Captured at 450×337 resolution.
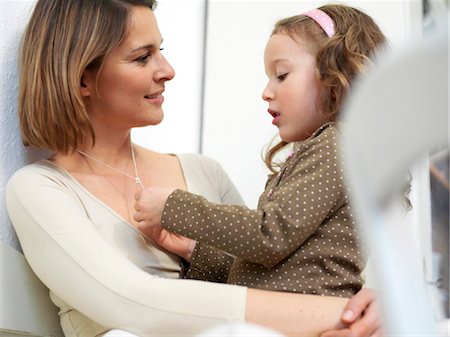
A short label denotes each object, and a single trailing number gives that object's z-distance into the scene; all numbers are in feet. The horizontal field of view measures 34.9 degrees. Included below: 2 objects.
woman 3.46
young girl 3.71
